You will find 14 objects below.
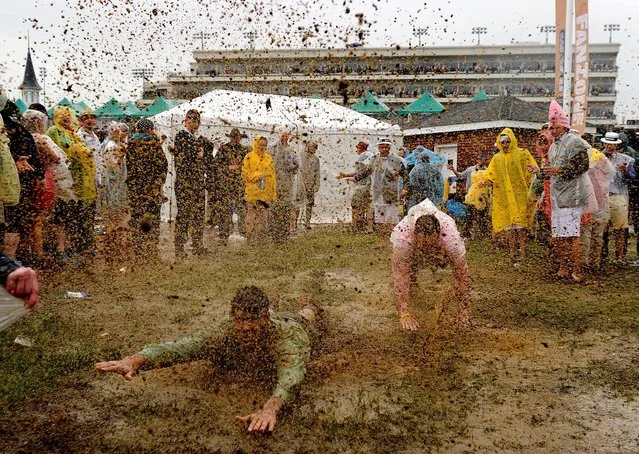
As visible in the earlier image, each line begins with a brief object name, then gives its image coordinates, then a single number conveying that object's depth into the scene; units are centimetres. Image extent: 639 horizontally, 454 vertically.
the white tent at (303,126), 1271
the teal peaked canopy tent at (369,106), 2372
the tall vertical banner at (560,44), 1405
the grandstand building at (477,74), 6775
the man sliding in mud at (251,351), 326
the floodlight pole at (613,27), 9191
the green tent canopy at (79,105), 2435
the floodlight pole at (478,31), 8252
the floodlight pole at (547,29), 7869
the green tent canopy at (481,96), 3086
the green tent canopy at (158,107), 2262
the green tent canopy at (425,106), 2408
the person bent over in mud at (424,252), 484
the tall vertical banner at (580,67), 1309
